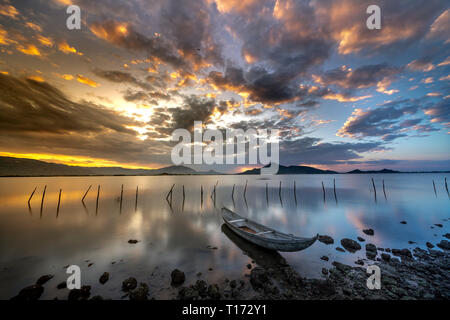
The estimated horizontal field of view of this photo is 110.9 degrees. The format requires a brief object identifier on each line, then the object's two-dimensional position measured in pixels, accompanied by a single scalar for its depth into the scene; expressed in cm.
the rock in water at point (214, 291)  760
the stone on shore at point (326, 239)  1419
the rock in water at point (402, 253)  1170
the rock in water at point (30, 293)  751
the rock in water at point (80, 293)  760
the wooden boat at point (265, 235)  1021
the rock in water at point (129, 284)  827
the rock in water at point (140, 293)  747
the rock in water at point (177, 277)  878
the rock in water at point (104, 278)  884
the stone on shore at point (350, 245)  1276
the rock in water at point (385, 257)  1099
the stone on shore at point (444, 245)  1304
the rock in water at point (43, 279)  877
